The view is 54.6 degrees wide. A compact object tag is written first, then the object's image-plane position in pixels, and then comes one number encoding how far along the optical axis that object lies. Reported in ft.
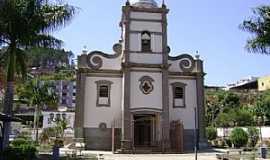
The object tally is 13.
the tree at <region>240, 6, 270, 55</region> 47.55
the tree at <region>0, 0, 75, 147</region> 44.59
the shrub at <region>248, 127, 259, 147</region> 85.24
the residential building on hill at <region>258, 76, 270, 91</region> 208.62
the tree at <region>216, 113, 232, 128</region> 136.39
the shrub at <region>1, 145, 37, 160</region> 37.29
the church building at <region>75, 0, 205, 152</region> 71.04
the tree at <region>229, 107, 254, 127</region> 133.97
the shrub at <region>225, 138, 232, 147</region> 83.34
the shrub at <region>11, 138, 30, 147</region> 49.90
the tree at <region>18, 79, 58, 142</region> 97.10
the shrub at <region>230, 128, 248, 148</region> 79.86
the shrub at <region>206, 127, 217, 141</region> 93.31
